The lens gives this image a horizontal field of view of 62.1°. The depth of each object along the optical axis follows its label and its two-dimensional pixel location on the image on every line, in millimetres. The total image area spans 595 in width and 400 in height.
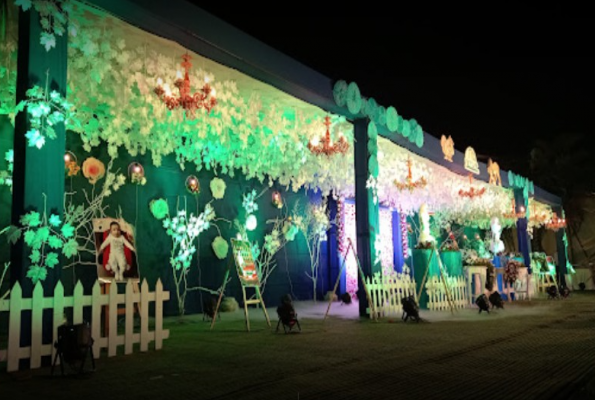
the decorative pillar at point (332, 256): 14383
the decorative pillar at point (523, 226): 17959
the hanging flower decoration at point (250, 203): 12125
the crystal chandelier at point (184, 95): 6360
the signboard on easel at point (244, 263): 8023
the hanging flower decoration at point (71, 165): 8664
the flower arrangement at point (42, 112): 4844
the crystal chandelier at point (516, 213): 16906
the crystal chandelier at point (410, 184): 11321
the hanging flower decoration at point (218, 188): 11328
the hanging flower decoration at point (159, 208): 10023
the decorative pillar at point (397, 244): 17797
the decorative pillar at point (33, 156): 4727
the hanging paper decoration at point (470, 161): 14266
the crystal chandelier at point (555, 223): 19703
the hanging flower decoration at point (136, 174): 9672
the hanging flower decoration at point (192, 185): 10766
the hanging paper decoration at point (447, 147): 13016
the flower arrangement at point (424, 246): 11330
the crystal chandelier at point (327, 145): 8852
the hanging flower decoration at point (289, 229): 13141
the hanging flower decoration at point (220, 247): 11172
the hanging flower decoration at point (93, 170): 8973
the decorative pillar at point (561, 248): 21872
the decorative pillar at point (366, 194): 9484
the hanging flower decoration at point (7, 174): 7428
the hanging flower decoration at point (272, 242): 12453
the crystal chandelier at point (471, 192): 13570
